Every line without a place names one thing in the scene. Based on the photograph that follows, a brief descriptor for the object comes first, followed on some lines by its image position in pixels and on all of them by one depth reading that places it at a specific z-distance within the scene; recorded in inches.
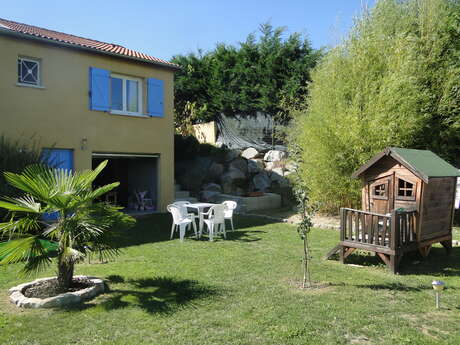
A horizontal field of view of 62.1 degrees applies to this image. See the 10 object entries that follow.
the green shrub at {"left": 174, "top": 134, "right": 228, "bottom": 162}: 676.1
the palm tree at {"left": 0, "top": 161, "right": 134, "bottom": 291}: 179.0
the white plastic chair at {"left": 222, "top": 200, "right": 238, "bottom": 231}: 393.8
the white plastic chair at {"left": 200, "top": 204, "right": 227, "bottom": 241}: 351.3
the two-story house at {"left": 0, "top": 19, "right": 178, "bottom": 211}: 392.8
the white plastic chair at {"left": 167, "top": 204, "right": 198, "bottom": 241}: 347.3
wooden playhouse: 262.1
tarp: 763.4
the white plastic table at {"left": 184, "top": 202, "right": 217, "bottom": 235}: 366.9
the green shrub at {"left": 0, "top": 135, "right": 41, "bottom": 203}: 333.1
